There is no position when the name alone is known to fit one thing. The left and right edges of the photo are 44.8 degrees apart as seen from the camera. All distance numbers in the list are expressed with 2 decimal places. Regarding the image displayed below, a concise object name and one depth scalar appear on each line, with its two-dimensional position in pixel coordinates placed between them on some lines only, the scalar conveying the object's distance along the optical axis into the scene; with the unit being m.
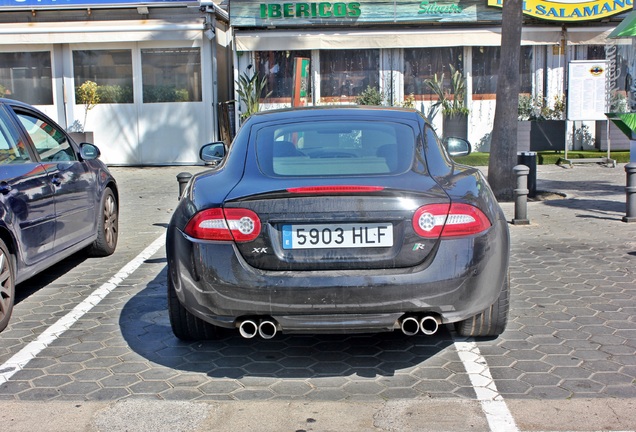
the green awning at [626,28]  11.49
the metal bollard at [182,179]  8.65
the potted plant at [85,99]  17.08
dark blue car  5.51
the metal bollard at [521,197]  9.24
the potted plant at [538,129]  16.91
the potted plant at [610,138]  17.09
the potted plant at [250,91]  17.22
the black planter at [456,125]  17.58
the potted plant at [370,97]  17.17
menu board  15.29
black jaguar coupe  4.06
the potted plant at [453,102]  17.41
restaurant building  16.98
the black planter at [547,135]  16.89
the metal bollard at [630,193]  9.21
